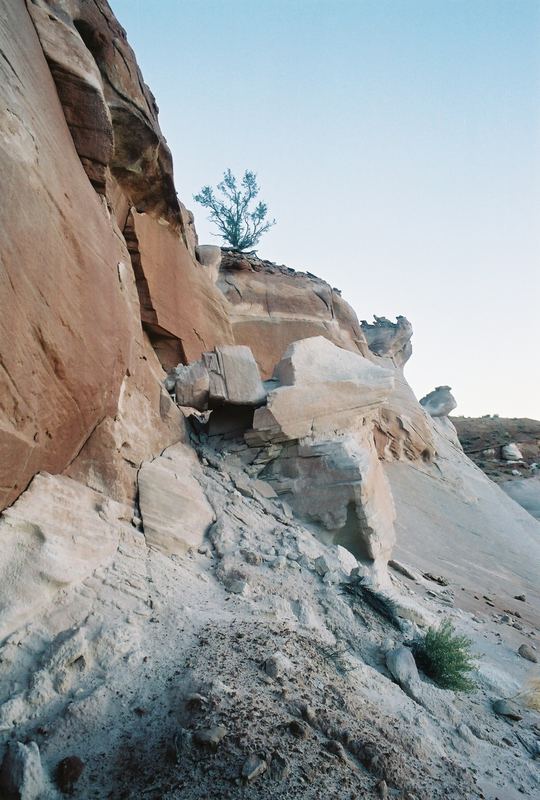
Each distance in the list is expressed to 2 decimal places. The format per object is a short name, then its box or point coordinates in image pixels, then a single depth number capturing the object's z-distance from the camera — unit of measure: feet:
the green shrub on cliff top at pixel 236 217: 57.11
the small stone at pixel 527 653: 17.38
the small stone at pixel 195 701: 8.05
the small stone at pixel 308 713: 8.56
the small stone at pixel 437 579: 24.76
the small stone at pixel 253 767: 6.97
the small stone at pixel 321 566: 15.26
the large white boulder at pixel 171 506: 13.78
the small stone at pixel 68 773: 6.74
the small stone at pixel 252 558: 14.29
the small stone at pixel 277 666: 9.46
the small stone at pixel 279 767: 7.14
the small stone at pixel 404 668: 11.57
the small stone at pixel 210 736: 7.37
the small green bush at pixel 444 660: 12.66
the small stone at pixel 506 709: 12.24
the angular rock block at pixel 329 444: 18.65
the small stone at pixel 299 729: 8.03
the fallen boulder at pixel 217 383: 19.74
